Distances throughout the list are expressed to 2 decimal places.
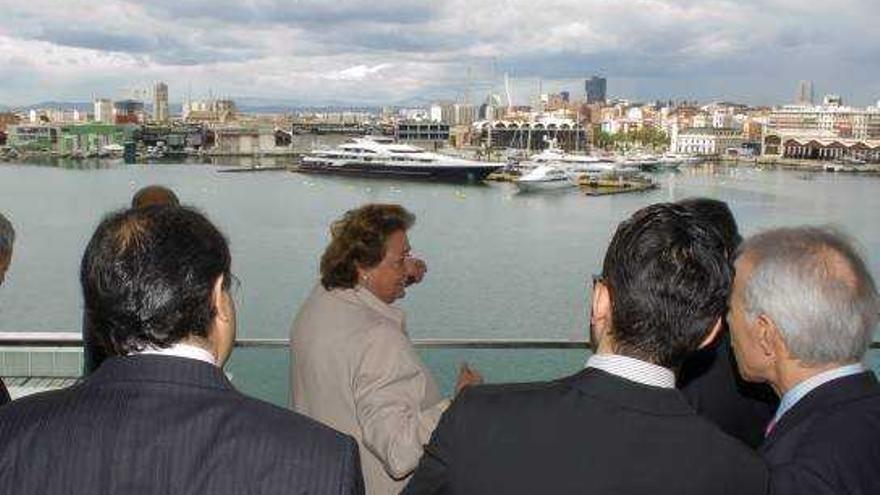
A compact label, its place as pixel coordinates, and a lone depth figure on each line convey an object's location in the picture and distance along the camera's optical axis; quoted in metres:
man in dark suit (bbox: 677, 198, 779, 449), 1.02
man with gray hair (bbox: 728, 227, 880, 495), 0.76
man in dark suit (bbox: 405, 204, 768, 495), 0.68
